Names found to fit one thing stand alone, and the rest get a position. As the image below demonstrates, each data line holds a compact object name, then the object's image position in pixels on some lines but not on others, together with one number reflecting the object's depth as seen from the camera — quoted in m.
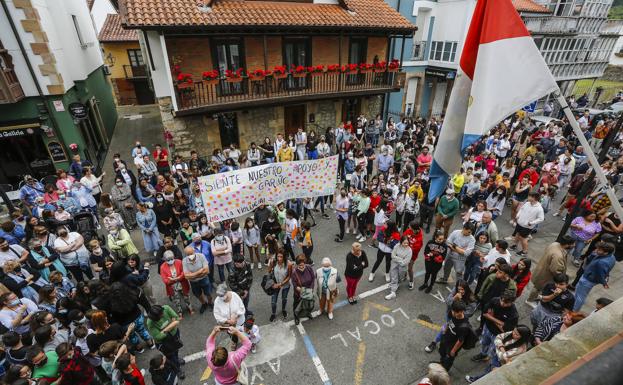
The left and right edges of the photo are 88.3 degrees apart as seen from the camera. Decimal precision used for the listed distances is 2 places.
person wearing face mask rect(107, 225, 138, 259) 7.27
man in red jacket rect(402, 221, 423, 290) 7.41
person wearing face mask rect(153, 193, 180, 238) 8.73
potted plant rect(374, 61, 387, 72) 17.70
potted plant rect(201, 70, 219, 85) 13.10
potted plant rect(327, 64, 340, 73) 16.04
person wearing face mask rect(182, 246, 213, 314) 6.66
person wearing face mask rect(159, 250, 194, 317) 6.63
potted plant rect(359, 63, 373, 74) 17.19
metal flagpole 3.07
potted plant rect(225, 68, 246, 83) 13.73
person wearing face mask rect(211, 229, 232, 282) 7.37
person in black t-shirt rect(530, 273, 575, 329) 5.21
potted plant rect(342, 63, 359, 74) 16.53
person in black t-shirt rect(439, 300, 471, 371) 5.12
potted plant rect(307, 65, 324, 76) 15.41
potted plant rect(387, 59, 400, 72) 18.23
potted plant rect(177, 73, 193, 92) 12.81
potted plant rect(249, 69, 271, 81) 14.29
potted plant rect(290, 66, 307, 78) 15.22
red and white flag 3.40
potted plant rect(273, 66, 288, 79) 14.70
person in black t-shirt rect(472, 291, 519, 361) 5.22
